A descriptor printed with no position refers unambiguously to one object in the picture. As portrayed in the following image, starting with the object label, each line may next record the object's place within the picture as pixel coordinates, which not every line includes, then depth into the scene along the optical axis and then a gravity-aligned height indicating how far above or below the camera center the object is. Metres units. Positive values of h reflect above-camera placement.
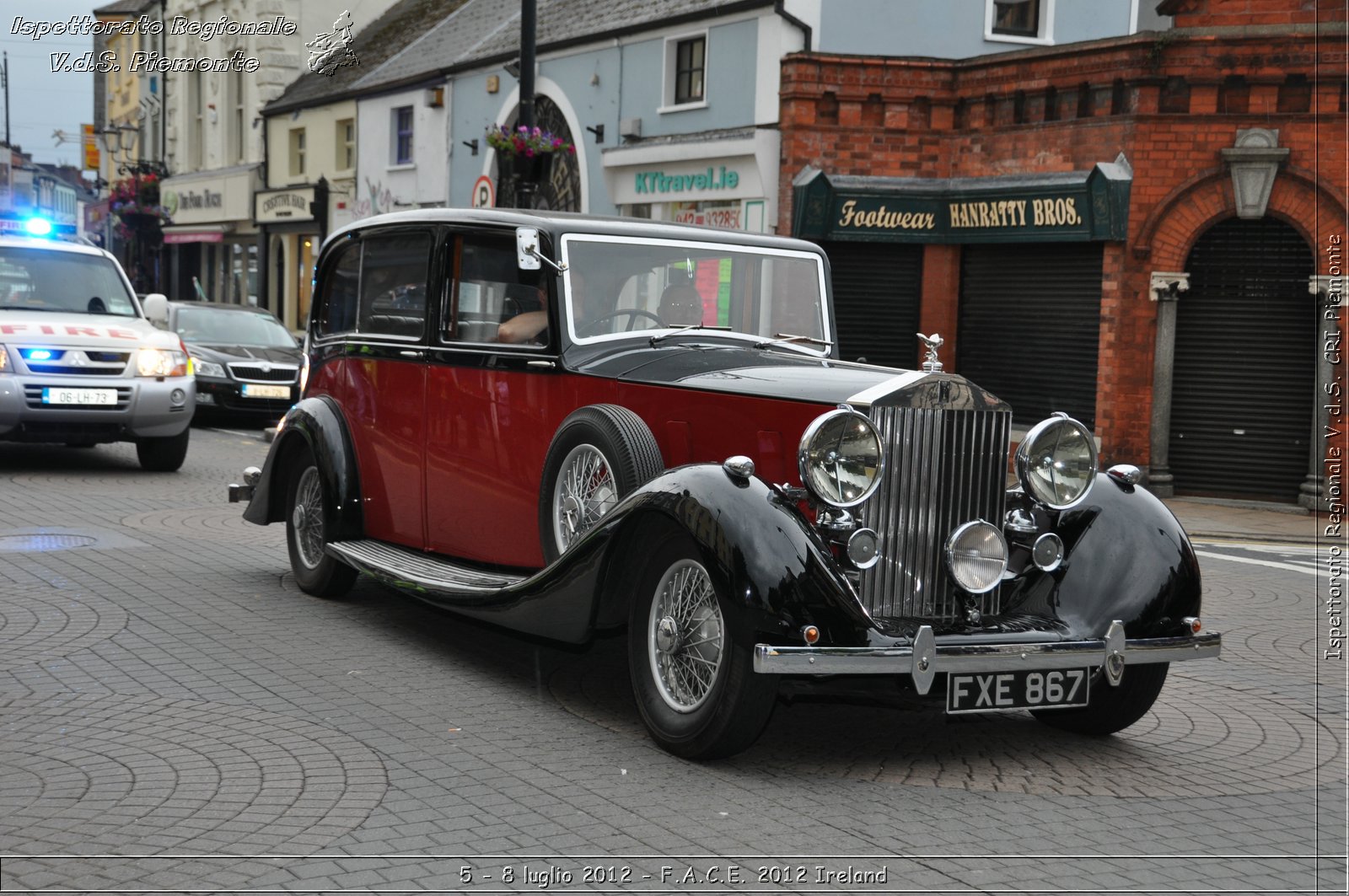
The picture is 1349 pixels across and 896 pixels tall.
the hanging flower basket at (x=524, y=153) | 15.43 +1.81
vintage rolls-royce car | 4.78 -0.65
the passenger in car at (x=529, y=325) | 6.39 -0.02
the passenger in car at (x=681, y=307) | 6.50 +0.08
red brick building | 15.30 +1.17
